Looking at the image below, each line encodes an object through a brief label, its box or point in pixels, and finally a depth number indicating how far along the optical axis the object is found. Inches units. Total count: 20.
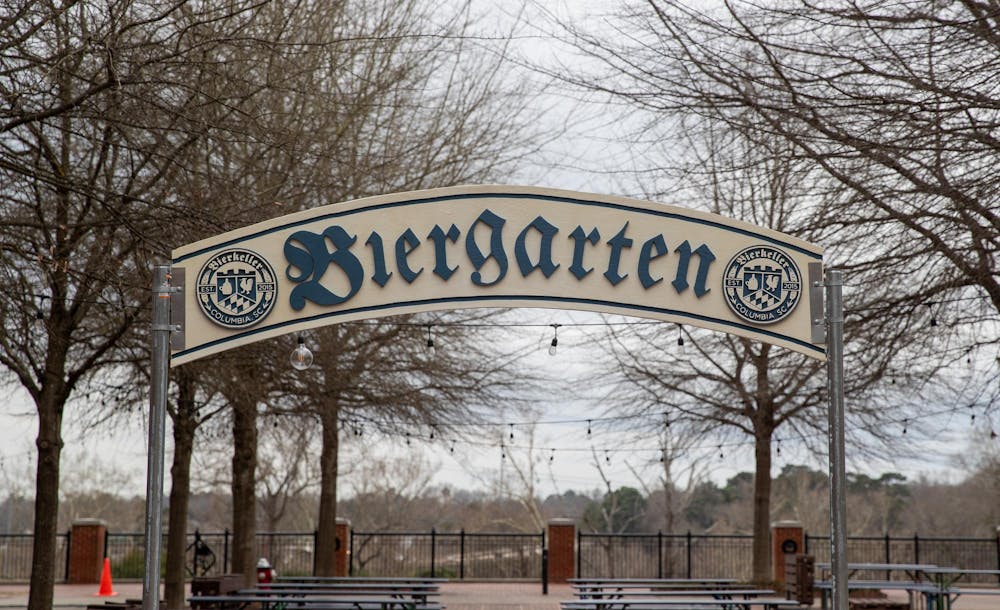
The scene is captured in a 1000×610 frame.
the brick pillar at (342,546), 1039.1
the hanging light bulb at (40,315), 403.6
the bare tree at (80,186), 335.6
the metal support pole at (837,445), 307.1
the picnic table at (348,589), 625.9
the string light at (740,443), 712.7
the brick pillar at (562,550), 1035.9
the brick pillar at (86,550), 1022.4
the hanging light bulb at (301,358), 332.6
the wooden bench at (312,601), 542.3
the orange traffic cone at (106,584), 866.1
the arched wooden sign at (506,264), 332.8
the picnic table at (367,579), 689.0
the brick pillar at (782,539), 1008.0
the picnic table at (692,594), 590.7
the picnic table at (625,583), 658.2
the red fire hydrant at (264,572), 861.8
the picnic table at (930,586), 613.5
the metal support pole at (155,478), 304.2
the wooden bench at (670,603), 519.8
